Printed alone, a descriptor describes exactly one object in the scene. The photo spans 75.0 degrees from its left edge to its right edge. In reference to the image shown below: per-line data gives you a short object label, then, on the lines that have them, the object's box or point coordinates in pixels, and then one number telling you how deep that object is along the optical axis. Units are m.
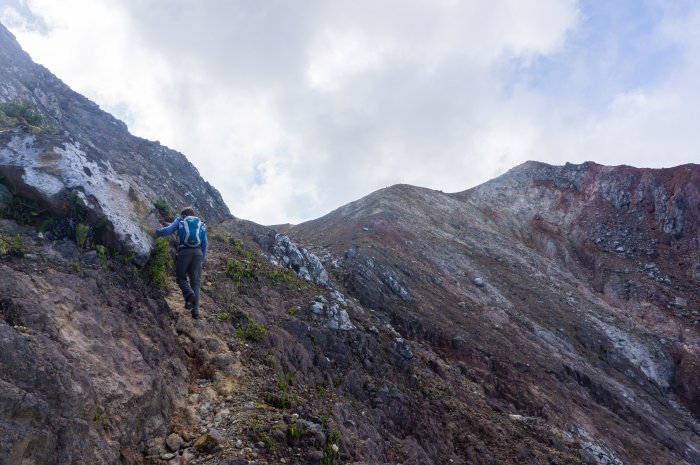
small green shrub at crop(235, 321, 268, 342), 8.41
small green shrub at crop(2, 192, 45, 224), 6.68
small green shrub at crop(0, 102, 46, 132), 8.90
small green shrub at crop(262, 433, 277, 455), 5.73
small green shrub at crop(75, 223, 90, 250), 6.79
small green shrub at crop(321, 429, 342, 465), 6.29
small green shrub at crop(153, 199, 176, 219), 9.98
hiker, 7.91
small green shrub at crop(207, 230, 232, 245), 13.31
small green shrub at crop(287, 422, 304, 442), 6.15
